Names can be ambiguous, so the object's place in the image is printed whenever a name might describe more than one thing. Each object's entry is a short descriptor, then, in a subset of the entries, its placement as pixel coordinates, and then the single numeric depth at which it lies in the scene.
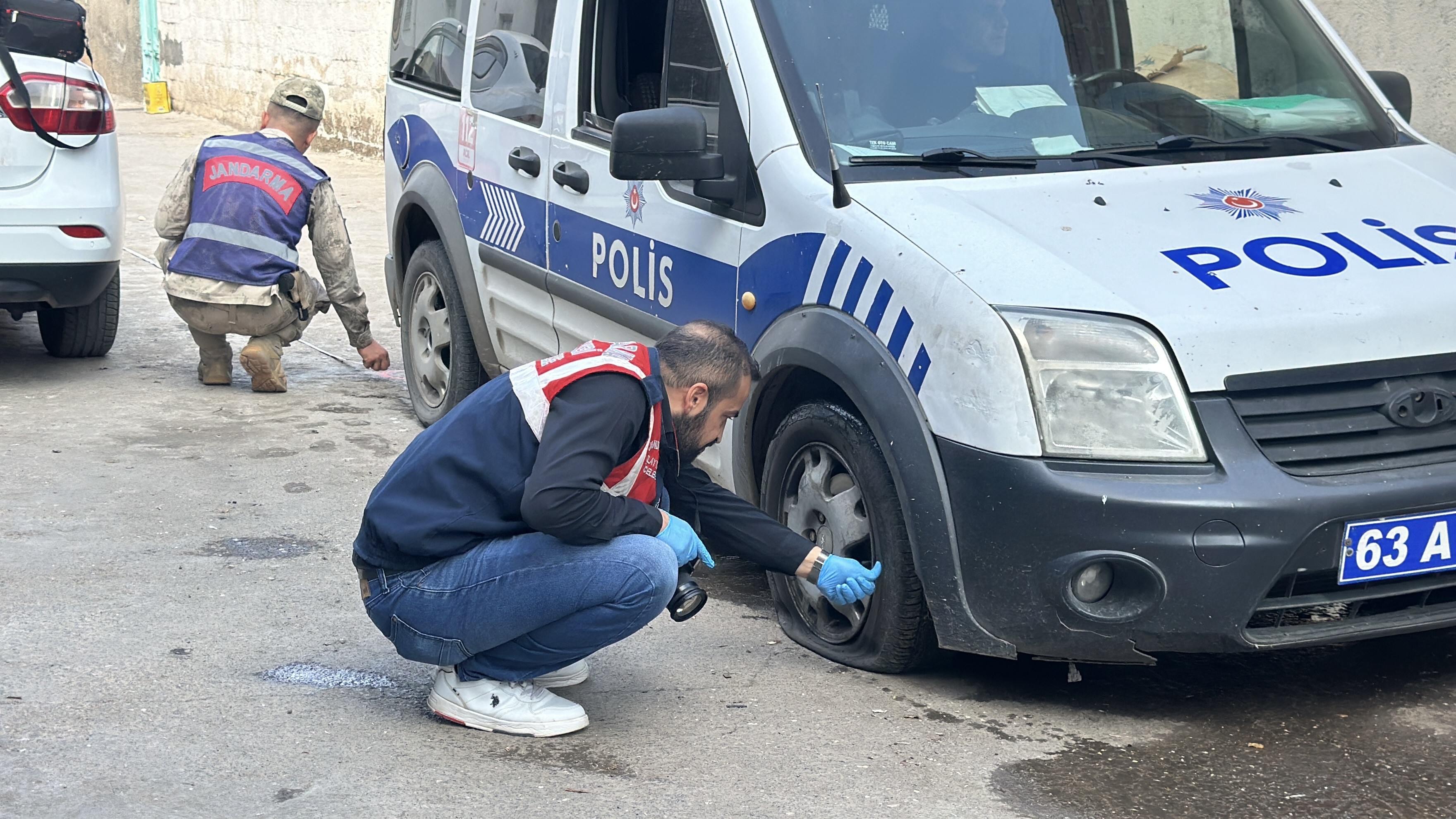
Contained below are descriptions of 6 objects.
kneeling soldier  6.38
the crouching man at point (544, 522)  3.11
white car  6.04
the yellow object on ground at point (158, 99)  20.12
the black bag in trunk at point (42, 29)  6.16
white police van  3.14
